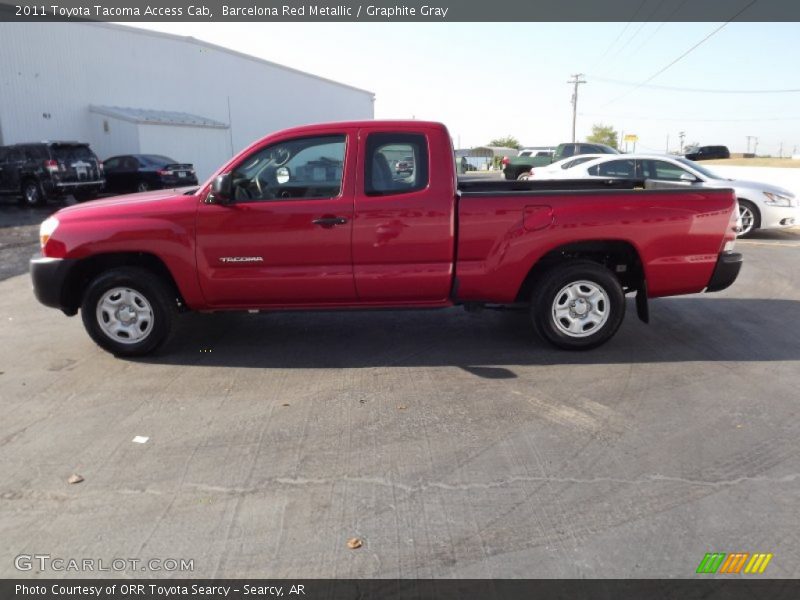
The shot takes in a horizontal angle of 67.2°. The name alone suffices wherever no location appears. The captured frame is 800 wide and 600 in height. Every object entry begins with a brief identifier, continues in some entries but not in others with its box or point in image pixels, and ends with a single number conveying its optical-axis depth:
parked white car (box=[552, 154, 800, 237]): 11.20
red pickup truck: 4.95
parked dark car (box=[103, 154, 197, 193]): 20.11
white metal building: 21.52
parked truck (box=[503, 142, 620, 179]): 24.89
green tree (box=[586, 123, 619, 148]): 95.50
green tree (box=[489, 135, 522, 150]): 109.88
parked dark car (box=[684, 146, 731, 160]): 33.09
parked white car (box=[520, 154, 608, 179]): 14.25
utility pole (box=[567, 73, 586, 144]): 66.31
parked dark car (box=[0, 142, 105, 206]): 17.31
